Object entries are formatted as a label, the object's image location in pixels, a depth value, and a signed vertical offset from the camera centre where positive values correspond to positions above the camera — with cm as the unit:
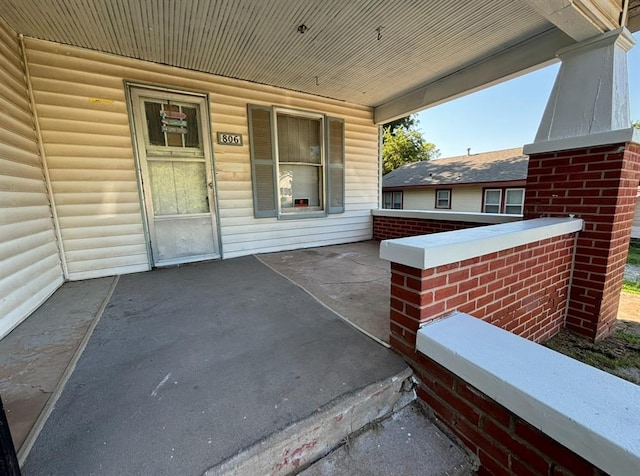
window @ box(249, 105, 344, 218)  387 +52
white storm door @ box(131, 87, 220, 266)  318 +33
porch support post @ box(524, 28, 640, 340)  211 +18
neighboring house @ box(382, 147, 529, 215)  980 +31
